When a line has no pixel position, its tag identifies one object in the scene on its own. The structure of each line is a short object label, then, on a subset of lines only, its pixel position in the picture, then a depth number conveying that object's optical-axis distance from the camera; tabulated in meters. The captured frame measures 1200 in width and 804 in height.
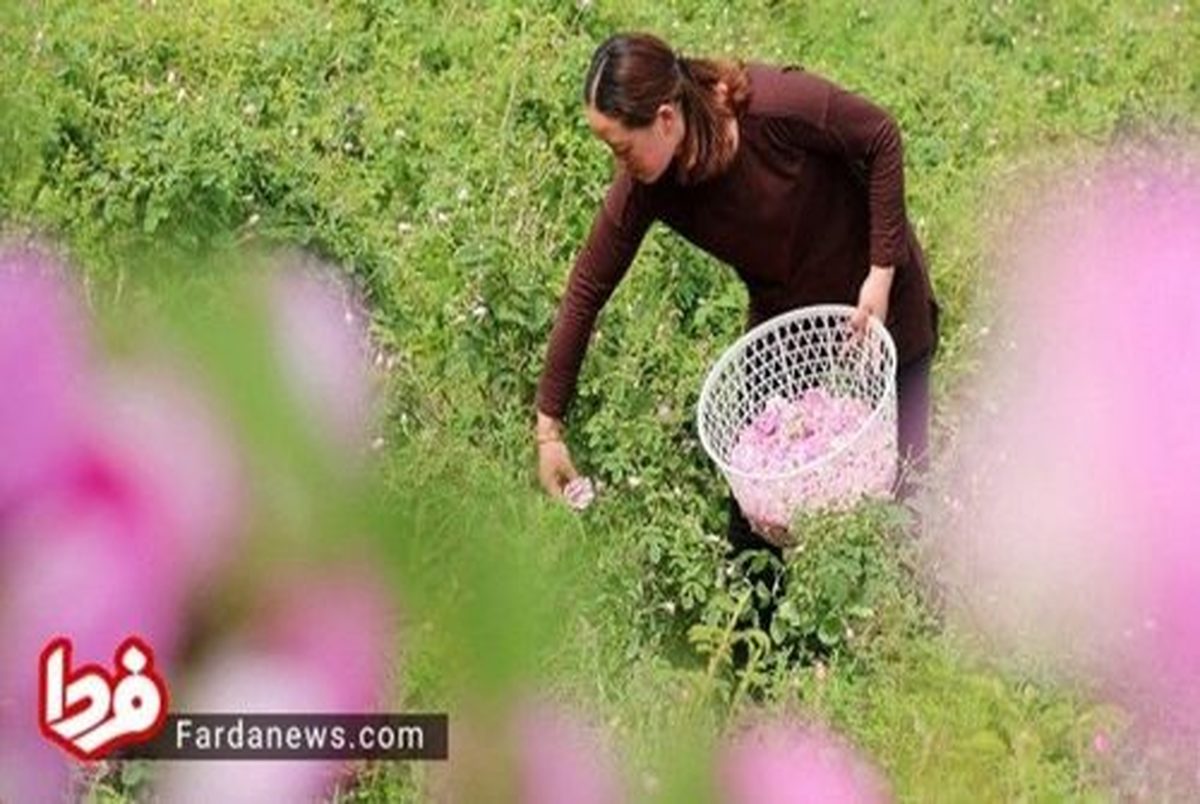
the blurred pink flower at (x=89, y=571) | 2.99
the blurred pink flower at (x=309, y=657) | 3.17
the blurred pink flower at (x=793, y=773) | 3.19
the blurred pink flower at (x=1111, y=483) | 3.99
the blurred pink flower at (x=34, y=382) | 2.88
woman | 11.56
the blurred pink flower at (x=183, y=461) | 3.06
